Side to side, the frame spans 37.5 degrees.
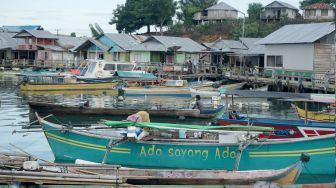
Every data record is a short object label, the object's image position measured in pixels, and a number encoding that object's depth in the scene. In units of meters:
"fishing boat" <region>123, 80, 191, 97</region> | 35.72
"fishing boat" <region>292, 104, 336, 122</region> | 19.55
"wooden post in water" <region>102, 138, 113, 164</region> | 13.37
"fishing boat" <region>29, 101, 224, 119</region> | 24.11
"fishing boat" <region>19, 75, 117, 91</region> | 37.12
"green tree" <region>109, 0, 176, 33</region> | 68.00
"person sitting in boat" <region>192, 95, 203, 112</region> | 24.51
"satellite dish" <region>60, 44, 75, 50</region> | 62.40
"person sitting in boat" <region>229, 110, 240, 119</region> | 18.08
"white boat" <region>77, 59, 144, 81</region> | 40.92
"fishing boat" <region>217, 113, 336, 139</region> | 15.80
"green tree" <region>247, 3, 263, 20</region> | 69.61
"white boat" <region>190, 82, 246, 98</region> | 35.34
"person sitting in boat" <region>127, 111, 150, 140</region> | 13.88
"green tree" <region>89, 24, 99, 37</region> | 74.38
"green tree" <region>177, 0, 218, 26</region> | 73.12
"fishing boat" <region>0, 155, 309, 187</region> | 10.04
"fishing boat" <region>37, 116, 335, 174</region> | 13.16
